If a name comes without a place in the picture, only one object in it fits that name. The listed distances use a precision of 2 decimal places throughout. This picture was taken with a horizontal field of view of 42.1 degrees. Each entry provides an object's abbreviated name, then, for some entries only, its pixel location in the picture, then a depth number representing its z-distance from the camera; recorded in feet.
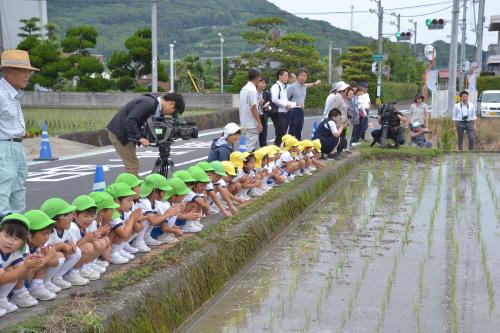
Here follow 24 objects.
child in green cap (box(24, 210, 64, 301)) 11.43
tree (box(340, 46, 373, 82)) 147.33
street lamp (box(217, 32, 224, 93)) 170.81
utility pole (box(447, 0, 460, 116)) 58.18
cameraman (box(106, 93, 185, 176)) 19.35
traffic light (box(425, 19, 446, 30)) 72.38
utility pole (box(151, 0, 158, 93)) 77.20
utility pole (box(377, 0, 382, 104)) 115.14
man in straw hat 13.57
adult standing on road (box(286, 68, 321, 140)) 34.12
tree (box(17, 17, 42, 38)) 118.62
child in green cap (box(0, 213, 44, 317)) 10.58
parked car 87.61
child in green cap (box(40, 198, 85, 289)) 12.14
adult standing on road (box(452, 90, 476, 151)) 45.16
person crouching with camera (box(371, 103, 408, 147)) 43.04
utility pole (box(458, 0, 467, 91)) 92.22
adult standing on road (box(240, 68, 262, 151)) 27.40
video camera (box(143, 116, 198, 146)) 20.01
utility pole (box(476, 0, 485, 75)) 107.65
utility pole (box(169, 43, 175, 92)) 101.39
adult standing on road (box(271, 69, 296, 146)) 31.50
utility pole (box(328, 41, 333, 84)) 164.89
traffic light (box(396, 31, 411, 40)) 92.96
